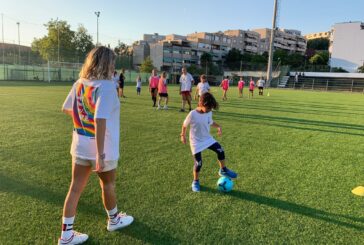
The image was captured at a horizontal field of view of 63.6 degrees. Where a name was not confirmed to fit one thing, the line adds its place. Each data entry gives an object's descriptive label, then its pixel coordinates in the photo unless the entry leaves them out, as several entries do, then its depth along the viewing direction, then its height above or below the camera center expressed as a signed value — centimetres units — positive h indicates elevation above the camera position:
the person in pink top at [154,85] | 1544 -44
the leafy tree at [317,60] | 8306 +653
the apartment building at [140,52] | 9938 +808
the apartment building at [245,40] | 12419 +1725
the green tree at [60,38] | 6619 +799
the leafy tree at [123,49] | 10338 +934
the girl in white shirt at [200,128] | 443 -76
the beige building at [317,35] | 14977 +2577
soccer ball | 437 -155
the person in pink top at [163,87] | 1401 -48
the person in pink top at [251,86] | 2431 -44
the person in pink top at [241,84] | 2392 -35
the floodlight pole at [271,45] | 4400 +555
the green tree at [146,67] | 6675 +209
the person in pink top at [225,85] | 2120 -39
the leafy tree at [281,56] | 9156 +819
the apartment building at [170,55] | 9432 +714
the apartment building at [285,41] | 13488 +1937
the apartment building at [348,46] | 8338 +1117
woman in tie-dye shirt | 266 -49
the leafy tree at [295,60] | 9148 +730
